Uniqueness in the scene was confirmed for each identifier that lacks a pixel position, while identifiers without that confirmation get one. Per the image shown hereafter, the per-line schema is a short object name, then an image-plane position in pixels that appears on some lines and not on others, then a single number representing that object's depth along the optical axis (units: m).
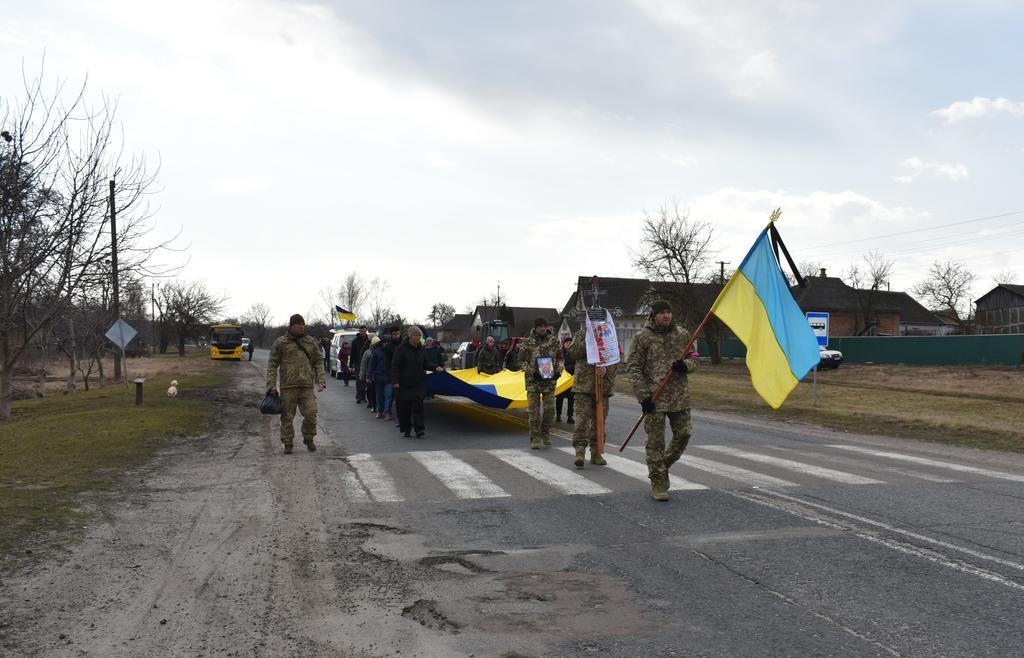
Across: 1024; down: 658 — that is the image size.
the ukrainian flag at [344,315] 37.38
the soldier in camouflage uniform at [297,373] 11.31
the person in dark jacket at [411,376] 13.41
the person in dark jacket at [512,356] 19.34
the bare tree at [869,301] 70.25
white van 31.77
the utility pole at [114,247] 17.59
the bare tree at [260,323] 134.12
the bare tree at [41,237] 13.50
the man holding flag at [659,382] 7.68
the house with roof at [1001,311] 72.31
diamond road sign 24.28
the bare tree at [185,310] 82.97
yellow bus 60.81
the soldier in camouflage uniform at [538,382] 11.73
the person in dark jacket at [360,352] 20.50
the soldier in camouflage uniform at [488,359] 17.11
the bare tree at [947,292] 79.31
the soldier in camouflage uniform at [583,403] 9.90
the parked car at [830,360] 45.81
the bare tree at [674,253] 53.44
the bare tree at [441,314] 117.19
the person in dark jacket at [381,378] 16.59
